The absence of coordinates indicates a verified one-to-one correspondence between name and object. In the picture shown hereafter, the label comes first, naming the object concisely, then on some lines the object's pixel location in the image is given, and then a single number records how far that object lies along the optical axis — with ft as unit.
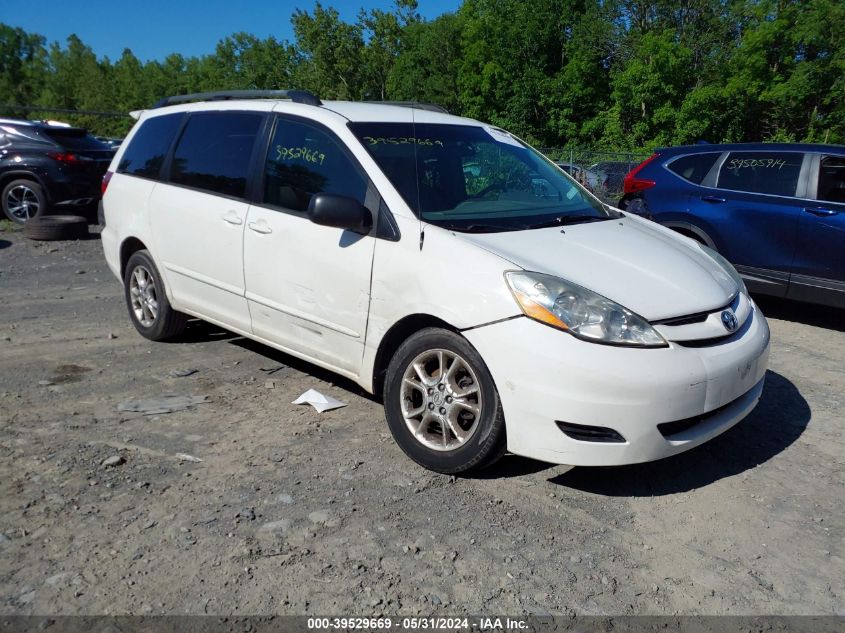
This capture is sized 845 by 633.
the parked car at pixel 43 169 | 38.27
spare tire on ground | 35.96
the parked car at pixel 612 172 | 53.83
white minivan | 10.75
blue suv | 21.39
